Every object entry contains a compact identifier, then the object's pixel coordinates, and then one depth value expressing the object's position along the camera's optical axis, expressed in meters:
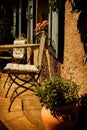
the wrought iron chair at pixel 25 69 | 5.26
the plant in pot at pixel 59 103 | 3.77
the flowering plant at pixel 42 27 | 6.89
